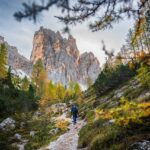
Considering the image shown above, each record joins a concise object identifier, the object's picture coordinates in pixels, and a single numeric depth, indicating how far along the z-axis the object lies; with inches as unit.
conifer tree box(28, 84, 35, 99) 1290.6
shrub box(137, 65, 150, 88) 411.6
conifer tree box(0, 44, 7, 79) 1274.7
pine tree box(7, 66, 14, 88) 1233.9
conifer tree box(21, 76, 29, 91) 2107.9
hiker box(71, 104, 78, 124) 618.7
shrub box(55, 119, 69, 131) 583.9
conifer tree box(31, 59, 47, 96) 2119.9
